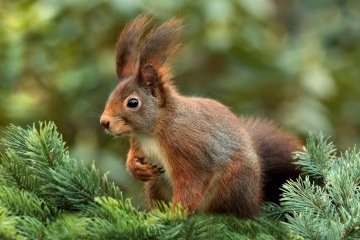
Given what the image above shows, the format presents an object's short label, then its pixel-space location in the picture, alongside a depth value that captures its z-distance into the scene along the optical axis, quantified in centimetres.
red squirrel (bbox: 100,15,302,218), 362
